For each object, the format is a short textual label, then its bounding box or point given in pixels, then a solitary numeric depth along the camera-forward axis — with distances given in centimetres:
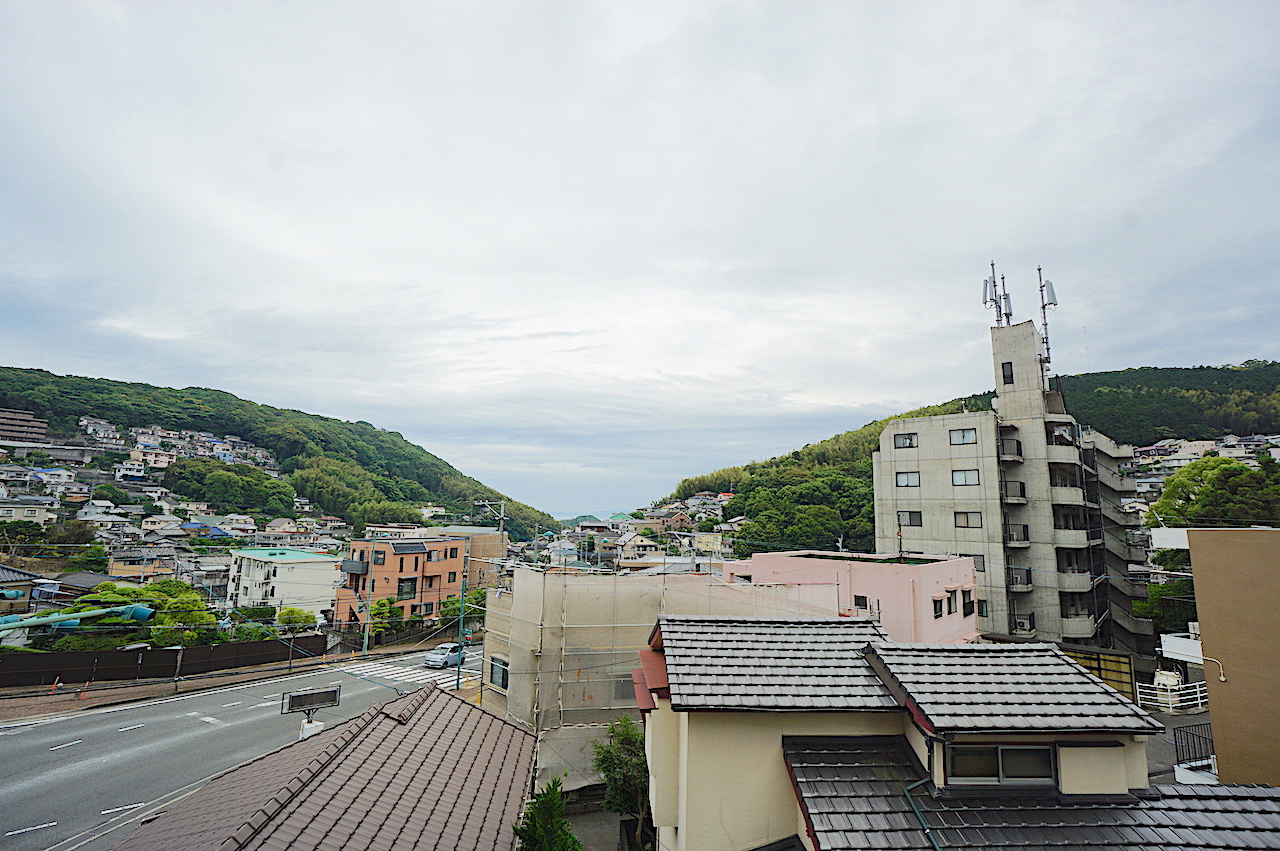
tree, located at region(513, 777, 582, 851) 579
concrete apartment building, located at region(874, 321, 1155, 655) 2677
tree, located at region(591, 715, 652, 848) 1003
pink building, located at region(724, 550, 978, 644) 1928
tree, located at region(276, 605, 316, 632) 3070
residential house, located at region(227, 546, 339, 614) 3981
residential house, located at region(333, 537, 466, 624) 3797
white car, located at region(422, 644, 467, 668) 2789
